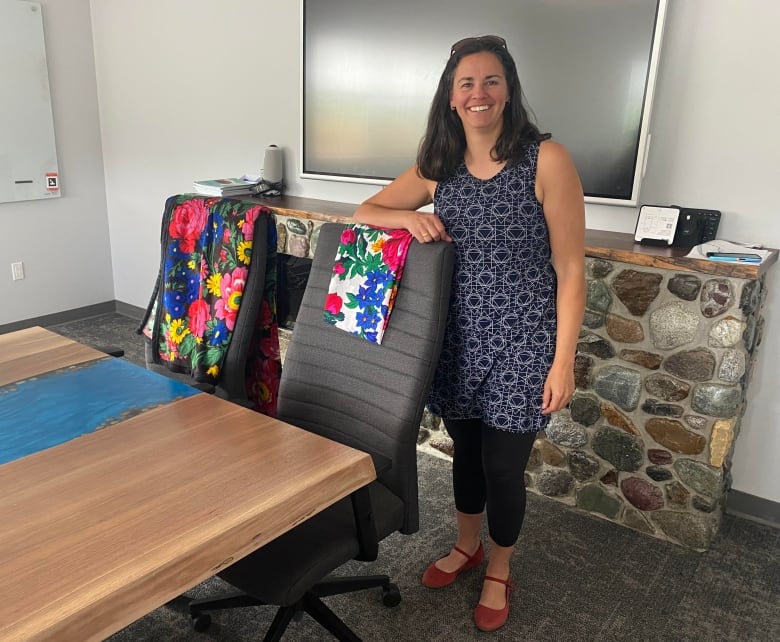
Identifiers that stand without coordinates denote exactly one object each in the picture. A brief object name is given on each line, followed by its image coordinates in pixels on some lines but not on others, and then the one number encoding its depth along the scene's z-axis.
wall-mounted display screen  2.26
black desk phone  2.24
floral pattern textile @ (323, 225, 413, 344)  1.57
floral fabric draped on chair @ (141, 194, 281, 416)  1.96
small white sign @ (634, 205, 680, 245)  2.25
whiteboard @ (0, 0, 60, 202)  3.79
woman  1.57
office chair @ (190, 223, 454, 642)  1.37
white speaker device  3.32
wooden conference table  0.90
